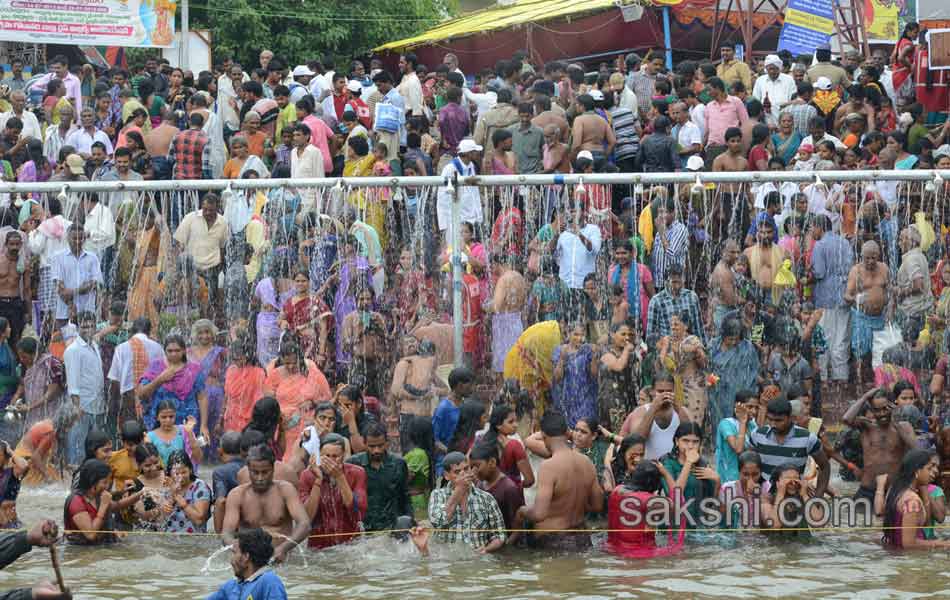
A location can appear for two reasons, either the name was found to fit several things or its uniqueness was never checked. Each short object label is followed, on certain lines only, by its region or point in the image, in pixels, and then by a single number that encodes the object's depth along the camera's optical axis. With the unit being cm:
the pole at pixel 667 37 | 2480
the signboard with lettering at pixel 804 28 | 2200
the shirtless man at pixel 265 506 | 1069
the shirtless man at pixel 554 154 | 1708
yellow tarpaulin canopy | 2622
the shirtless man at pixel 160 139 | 1795
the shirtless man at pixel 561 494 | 1122
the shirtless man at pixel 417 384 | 1336
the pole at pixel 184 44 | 2628
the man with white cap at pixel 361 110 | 1914
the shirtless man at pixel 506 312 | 1448
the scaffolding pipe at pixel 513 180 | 1314
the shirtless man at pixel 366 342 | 1419
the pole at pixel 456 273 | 1344
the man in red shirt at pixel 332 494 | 1103
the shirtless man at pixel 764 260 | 1462
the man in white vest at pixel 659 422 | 1223
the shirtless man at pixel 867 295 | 1452
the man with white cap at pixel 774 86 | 1925
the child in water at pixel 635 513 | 1135
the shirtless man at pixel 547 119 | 1755
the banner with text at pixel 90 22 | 2505
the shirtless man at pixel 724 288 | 1445
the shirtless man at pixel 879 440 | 1218
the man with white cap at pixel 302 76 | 2099
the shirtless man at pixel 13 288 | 1541
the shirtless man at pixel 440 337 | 1397
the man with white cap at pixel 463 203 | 1433
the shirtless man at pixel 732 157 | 1681
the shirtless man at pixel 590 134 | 1750
